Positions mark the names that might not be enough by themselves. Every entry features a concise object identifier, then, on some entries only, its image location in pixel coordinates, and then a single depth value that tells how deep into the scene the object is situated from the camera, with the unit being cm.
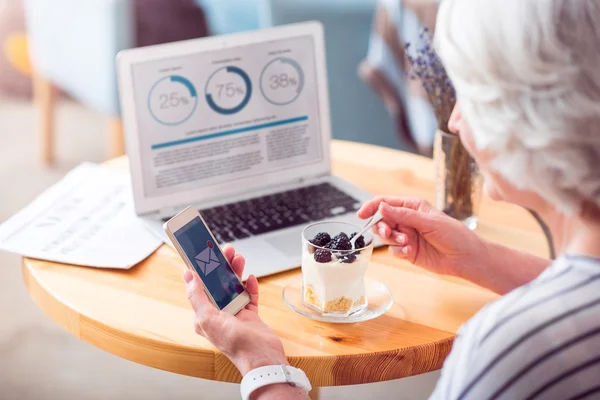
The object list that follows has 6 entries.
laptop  134
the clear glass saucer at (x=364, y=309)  108
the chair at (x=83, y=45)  268
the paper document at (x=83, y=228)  123
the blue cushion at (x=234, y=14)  308
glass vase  138
